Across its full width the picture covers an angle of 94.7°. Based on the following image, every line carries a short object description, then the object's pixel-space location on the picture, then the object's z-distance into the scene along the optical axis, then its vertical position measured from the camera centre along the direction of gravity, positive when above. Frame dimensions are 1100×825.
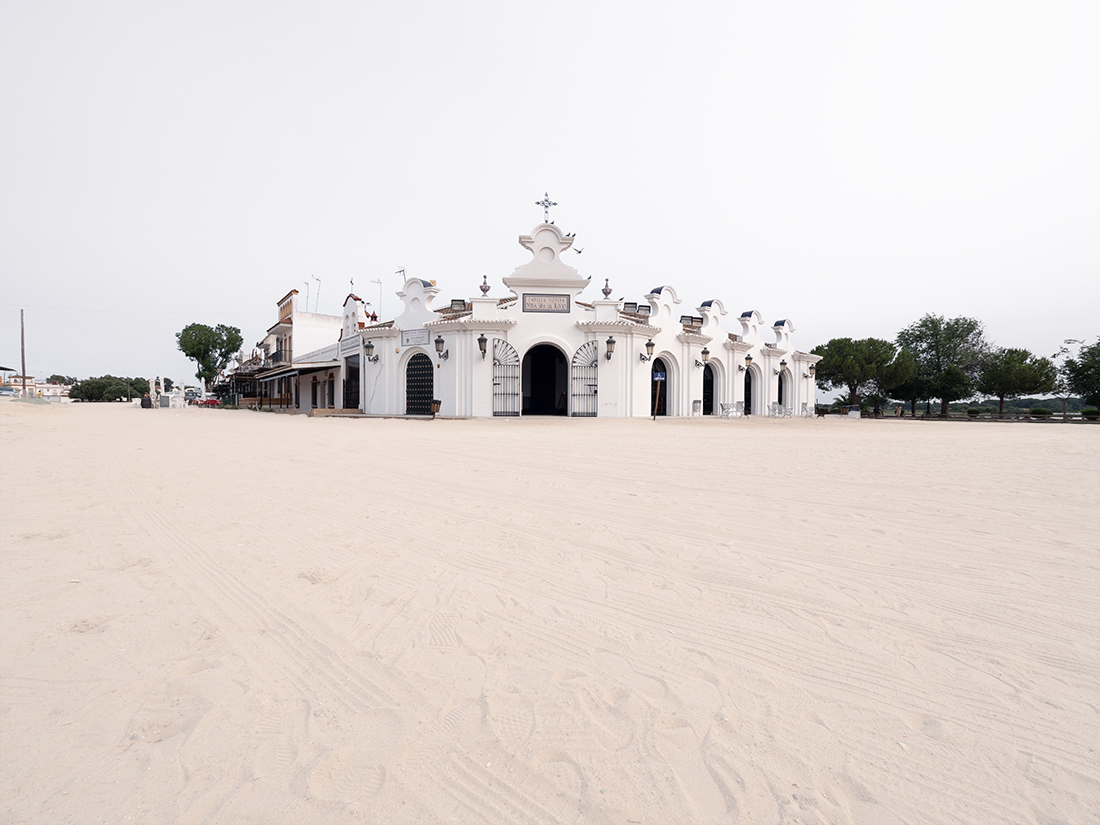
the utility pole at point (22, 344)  48.94 +5.51
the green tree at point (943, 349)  38.16 +4.32
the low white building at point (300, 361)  32.97 +2.97
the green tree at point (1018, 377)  33.38 +1.63
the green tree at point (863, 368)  39.34 +2.60
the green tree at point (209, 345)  53.19 +5.96
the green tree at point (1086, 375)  30.73 +1.63
